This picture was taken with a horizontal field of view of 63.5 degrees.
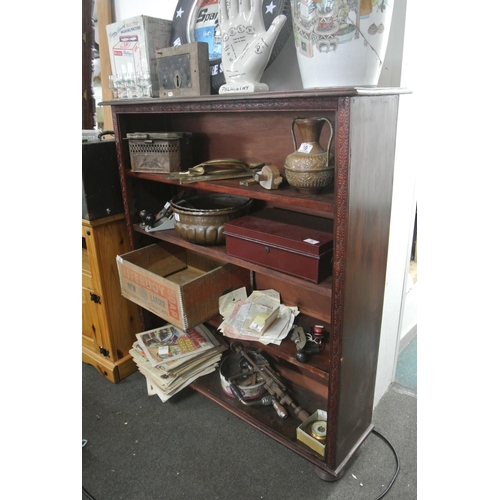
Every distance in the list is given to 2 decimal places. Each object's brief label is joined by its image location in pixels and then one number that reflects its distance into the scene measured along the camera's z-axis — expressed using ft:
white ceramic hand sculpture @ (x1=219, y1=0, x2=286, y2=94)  4.08
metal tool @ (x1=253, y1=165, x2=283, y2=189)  4.20
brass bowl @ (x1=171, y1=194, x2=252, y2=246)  4.93
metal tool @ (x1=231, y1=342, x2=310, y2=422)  5.36
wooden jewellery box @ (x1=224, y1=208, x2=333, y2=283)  4.02
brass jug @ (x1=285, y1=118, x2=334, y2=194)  3.81
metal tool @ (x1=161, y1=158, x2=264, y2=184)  4.72
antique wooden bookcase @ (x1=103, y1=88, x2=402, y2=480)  3.61
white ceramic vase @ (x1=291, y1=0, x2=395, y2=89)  3.34
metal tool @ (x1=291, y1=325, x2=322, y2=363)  4.58
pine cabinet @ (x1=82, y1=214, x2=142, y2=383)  5.98
